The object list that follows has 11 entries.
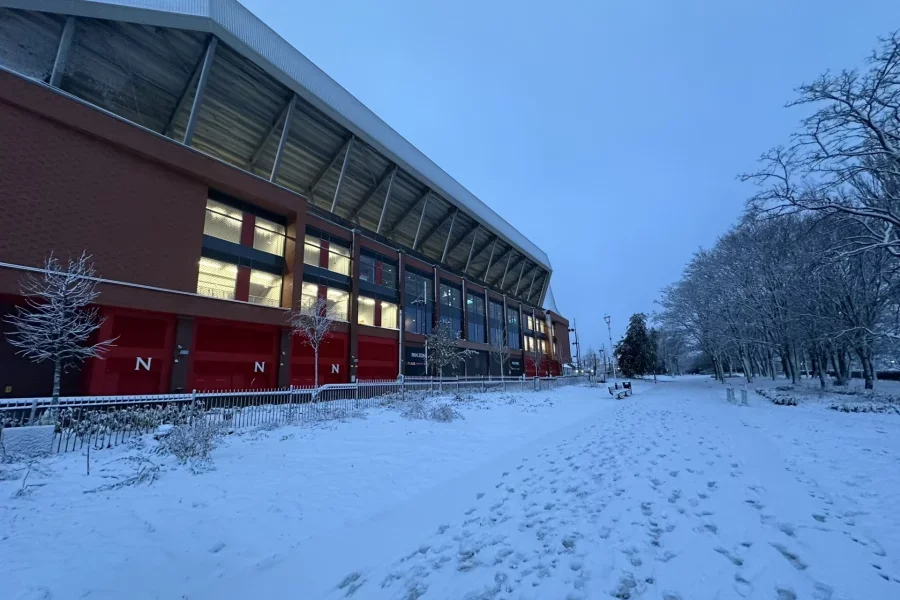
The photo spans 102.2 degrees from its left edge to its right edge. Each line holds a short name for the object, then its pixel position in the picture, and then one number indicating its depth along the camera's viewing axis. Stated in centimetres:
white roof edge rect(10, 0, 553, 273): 1959
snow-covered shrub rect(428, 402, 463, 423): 1347
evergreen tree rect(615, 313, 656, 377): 5881
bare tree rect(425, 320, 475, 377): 3719
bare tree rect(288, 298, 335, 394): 2323
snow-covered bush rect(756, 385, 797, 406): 1711
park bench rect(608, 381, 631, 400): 2670
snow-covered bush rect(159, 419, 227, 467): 772
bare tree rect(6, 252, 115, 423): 1293
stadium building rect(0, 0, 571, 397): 1670
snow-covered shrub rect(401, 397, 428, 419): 1377
